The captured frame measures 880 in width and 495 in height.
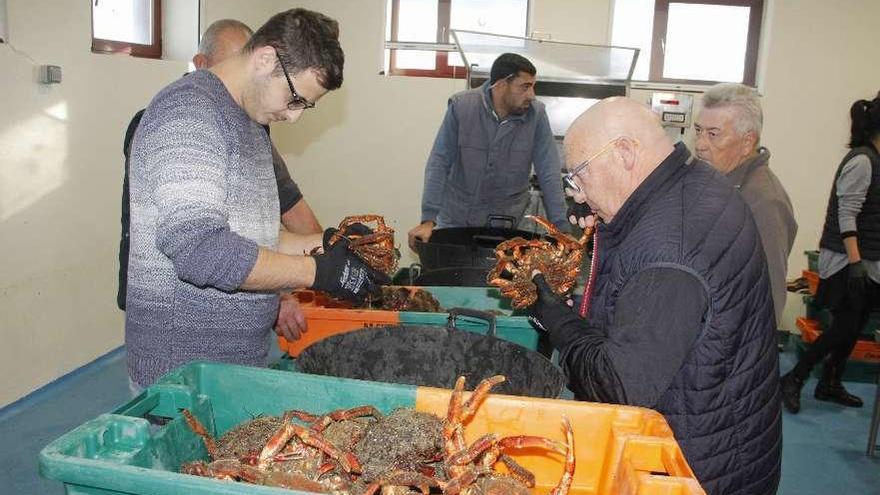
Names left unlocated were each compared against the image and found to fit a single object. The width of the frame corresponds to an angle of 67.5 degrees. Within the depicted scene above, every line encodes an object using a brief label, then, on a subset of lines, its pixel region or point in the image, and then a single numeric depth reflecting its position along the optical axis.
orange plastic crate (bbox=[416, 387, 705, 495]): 1.09
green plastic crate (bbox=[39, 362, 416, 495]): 0.96
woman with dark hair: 3.82
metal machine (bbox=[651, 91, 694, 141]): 5.12
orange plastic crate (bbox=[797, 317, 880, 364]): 4.52
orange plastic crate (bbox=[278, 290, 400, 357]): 2.12
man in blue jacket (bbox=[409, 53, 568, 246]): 3.69
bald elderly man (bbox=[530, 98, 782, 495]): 1.23
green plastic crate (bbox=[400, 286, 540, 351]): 2.10
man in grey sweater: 1.33
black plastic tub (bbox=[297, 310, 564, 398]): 1.72
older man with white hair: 2.31
